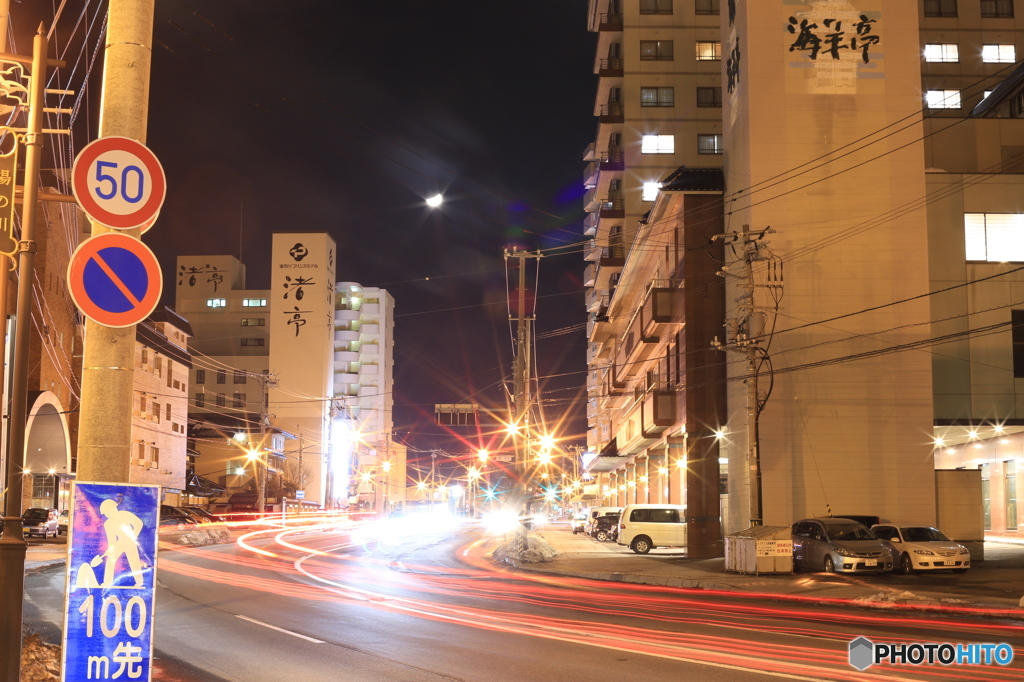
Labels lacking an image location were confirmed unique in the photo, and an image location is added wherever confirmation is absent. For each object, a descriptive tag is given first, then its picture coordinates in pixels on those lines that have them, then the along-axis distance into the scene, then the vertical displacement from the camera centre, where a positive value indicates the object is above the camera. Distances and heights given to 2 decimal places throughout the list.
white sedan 27.69 -3.42
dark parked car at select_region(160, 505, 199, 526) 53.78 -4.93
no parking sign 6.66 +1.05
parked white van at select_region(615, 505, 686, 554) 40.25 -4.04
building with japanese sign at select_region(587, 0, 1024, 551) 35.00 +5.91
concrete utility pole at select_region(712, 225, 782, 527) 29.38 +2.18
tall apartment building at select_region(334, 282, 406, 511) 134.38 +8.31
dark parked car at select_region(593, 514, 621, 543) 52.36 -5.25
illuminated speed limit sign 6.84 +1.77
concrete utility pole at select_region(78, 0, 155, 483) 6.75 +0.61
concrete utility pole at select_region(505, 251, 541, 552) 33.81 +0.83
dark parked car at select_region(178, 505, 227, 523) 58.94 -5.30
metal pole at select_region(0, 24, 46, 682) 7.80 +0.10
